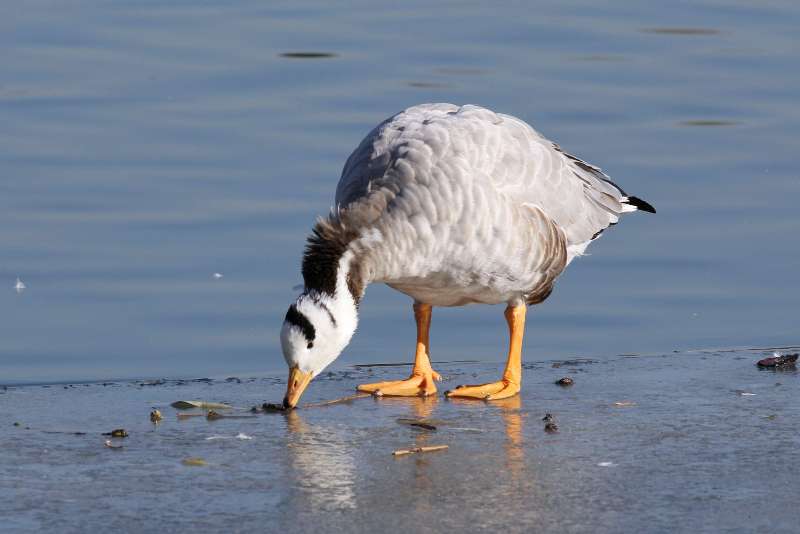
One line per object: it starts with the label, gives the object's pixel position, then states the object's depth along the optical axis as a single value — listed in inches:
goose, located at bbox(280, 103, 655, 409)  578.2
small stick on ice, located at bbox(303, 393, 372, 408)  587.2
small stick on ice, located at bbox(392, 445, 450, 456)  513.7
